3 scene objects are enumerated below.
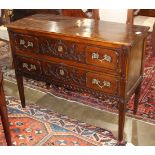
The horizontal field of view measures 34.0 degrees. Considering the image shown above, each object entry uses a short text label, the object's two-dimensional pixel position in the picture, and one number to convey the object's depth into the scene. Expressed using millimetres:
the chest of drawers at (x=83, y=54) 1883
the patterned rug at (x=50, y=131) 2242
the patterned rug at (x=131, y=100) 2610
